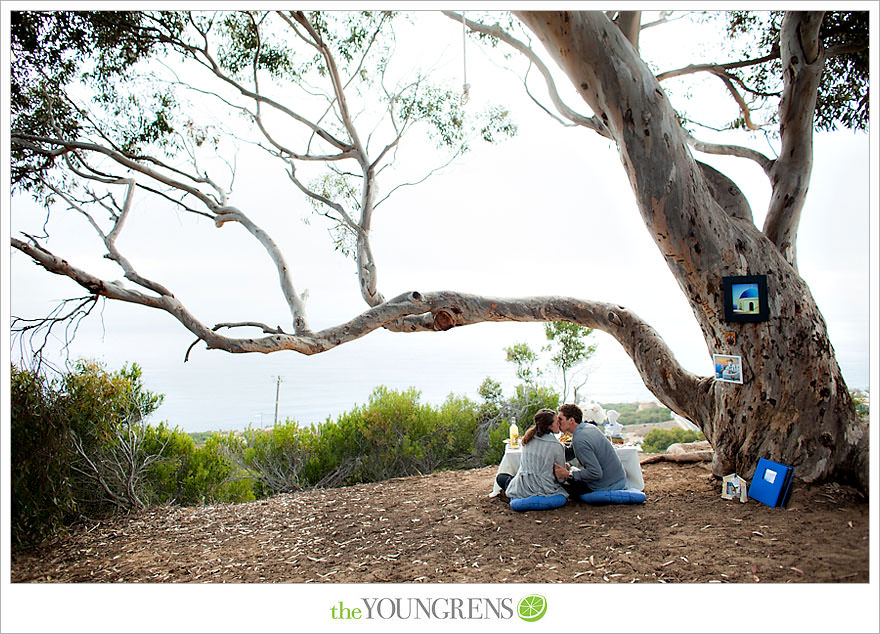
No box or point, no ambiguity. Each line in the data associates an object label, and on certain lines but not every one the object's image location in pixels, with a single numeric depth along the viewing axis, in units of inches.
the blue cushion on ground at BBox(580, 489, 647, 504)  138.2
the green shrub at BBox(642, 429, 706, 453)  288.4
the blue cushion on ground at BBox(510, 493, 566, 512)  138.2
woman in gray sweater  140.6
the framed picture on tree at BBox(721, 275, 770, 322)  132.6
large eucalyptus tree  129.2
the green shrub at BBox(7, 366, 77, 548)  131.2
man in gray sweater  138.7
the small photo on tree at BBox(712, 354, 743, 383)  135.6
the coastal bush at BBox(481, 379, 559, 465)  233.8
